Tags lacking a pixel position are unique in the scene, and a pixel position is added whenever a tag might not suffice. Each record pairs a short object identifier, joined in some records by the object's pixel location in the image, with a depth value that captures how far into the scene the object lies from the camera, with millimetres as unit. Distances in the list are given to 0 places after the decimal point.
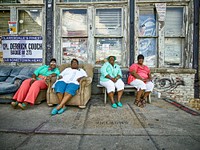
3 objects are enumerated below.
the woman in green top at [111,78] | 3994
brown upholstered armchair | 3756
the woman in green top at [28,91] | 3650
